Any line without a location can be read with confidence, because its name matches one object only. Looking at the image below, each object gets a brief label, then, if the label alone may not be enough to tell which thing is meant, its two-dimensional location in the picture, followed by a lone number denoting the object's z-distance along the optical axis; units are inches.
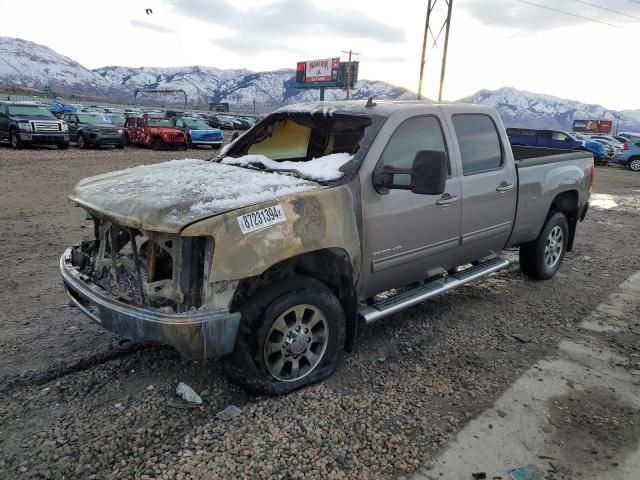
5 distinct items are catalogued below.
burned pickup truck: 108.0
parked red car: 844.6
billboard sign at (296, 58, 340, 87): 2738.7
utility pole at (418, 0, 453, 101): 970.7
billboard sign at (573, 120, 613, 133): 2923.2
